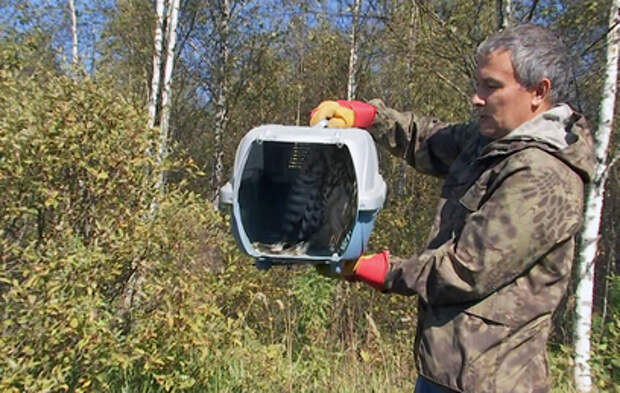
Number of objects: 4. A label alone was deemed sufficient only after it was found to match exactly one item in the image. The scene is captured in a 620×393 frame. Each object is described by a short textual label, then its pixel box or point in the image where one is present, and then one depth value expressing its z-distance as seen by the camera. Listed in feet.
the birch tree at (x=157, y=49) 22.74
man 4.89
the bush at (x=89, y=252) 8.30
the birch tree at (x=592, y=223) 14.20
